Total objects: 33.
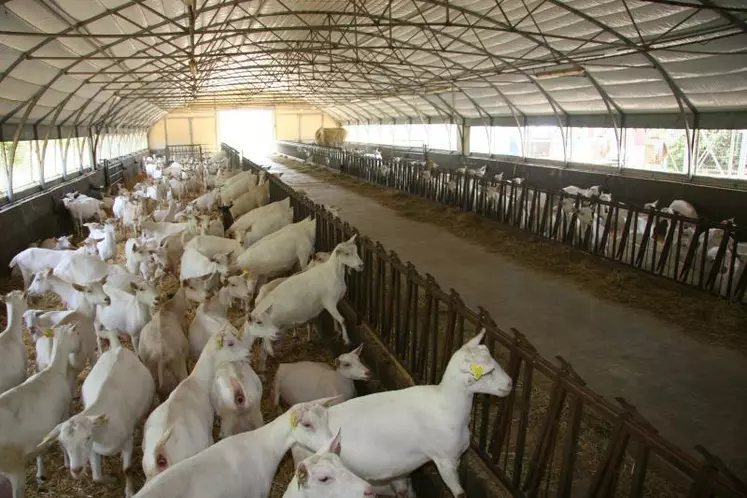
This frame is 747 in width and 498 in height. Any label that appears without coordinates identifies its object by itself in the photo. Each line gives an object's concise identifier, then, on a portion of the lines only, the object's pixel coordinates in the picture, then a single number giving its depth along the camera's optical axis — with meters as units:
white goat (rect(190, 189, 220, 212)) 14.80
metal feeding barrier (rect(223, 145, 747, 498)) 2.71
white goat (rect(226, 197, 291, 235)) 10.98
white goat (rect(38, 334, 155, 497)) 3.78
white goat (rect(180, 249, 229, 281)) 7.88
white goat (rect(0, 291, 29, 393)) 5.42
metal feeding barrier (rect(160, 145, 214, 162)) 39.62
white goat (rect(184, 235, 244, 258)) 9.08
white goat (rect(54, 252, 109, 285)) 8.68
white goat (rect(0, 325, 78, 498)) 4.16
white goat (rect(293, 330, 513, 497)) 3.71
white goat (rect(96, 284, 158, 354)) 6.49
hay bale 41.19
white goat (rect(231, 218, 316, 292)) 8.59
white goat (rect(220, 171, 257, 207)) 15.72
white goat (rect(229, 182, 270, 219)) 14.42
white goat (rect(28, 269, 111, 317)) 6.37
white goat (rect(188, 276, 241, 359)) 6.17
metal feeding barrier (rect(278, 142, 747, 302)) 7.94
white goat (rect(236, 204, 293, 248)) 10.65
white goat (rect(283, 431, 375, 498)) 2.84
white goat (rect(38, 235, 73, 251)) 11.12
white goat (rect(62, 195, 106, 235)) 15.30
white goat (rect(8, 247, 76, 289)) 10.03
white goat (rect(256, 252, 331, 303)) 7.04
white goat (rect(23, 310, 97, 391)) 5.34
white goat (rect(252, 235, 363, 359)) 6.60
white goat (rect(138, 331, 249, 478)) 3.78
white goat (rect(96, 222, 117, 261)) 11.26
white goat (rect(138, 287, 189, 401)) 5.64
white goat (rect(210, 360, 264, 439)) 4.53
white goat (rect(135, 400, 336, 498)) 3.24
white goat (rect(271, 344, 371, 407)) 5.33
